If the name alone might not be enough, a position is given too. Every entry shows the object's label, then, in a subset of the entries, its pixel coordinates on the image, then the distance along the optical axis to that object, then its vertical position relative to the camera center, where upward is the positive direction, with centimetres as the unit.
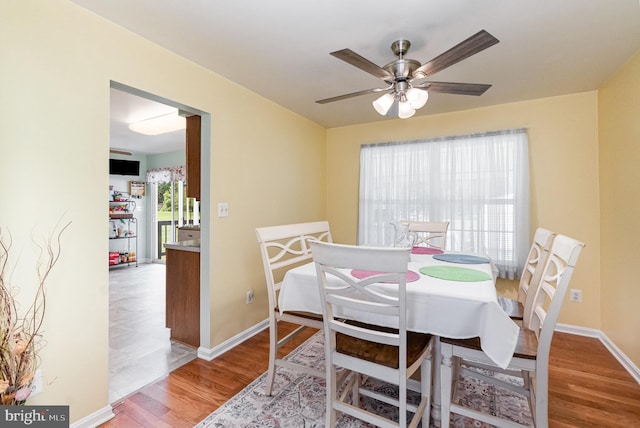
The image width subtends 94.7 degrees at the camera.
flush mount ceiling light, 343 +109
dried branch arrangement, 126 -53
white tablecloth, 120 -43
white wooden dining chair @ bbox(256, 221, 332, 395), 177 -62
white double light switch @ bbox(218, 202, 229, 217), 241 +4
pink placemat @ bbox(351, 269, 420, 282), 153 -33
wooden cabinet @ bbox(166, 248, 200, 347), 246 -71
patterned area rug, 162 -115
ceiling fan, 142 +77
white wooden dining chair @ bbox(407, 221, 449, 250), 268 -14
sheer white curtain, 294 +25
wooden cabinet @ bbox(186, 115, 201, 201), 254 +51
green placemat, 154 -33
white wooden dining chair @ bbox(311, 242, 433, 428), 119 -54
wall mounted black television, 572 +94
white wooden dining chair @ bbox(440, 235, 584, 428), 126 -63
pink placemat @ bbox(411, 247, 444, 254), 230 -30
